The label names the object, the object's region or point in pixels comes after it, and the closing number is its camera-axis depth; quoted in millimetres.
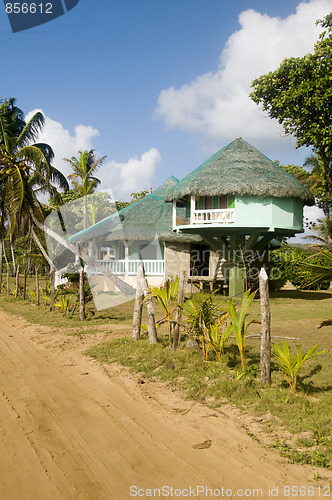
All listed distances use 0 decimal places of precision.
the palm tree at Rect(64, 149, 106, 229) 29255
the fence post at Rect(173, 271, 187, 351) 6957
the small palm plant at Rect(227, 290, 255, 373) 5639
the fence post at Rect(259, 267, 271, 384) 5270
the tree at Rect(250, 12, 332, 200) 15094
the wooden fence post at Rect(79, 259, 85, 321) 11214
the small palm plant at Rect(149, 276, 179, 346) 7547
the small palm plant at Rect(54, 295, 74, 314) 12664
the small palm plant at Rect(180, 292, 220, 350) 6595
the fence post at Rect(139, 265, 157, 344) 7551
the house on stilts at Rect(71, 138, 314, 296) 15688
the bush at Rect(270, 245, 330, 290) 21438
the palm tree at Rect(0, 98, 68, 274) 14344
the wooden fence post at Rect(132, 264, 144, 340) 7805
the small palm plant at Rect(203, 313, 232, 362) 6188
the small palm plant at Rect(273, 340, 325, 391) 5086
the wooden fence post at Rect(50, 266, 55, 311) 13523
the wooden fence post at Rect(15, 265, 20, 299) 17345
